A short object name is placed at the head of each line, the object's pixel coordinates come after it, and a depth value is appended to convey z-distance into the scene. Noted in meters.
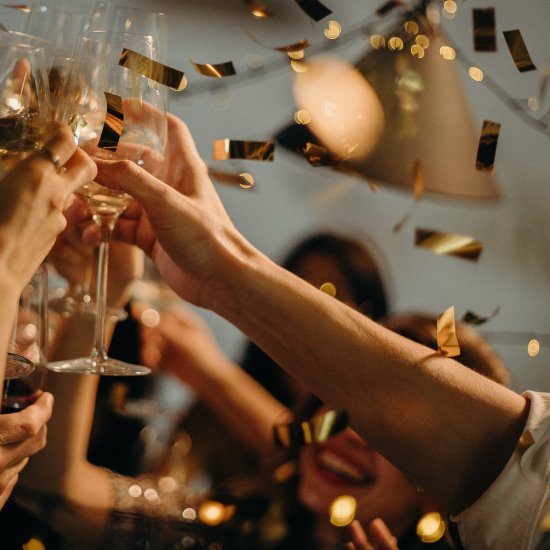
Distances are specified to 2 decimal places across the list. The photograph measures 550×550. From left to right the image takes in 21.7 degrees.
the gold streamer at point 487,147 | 0.99
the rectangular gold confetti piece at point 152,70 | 0.85
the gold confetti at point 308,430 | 1.00
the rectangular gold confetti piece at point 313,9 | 1.09
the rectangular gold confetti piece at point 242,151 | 0.98
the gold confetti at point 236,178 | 1.21
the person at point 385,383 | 0.92
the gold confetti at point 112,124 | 0.83
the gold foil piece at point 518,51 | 1.01
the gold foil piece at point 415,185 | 1.36
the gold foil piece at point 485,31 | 1.12
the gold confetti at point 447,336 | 0.96
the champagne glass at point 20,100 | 0.81
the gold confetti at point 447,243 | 1.29
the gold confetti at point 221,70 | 1.00
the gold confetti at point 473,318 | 1.24
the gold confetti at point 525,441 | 0.92
